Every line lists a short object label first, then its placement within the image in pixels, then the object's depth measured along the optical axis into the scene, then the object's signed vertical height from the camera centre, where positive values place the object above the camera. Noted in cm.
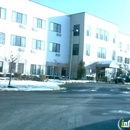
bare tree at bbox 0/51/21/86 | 3195 +238
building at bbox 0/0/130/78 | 3400 +586
